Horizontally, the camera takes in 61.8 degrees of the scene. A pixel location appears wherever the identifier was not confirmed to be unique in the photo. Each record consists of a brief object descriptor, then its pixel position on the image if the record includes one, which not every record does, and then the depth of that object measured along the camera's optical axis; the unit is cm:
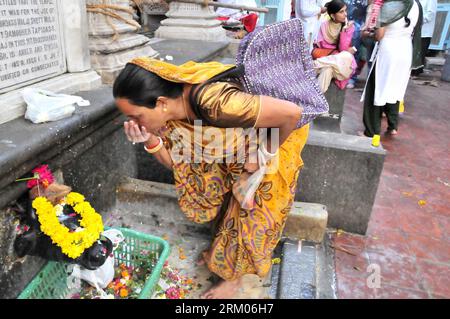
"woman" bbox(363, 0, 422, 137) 430
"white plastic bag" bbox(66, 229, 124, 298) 192
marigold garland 164
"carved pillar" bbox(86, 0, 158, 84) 265
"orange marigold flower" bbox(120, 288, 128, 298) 199
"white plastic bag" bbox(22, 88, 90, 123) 183
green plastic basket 180
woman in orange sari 152
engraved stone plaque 182
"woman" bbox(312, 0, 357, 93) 441
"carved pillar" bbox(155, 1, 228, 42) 520
